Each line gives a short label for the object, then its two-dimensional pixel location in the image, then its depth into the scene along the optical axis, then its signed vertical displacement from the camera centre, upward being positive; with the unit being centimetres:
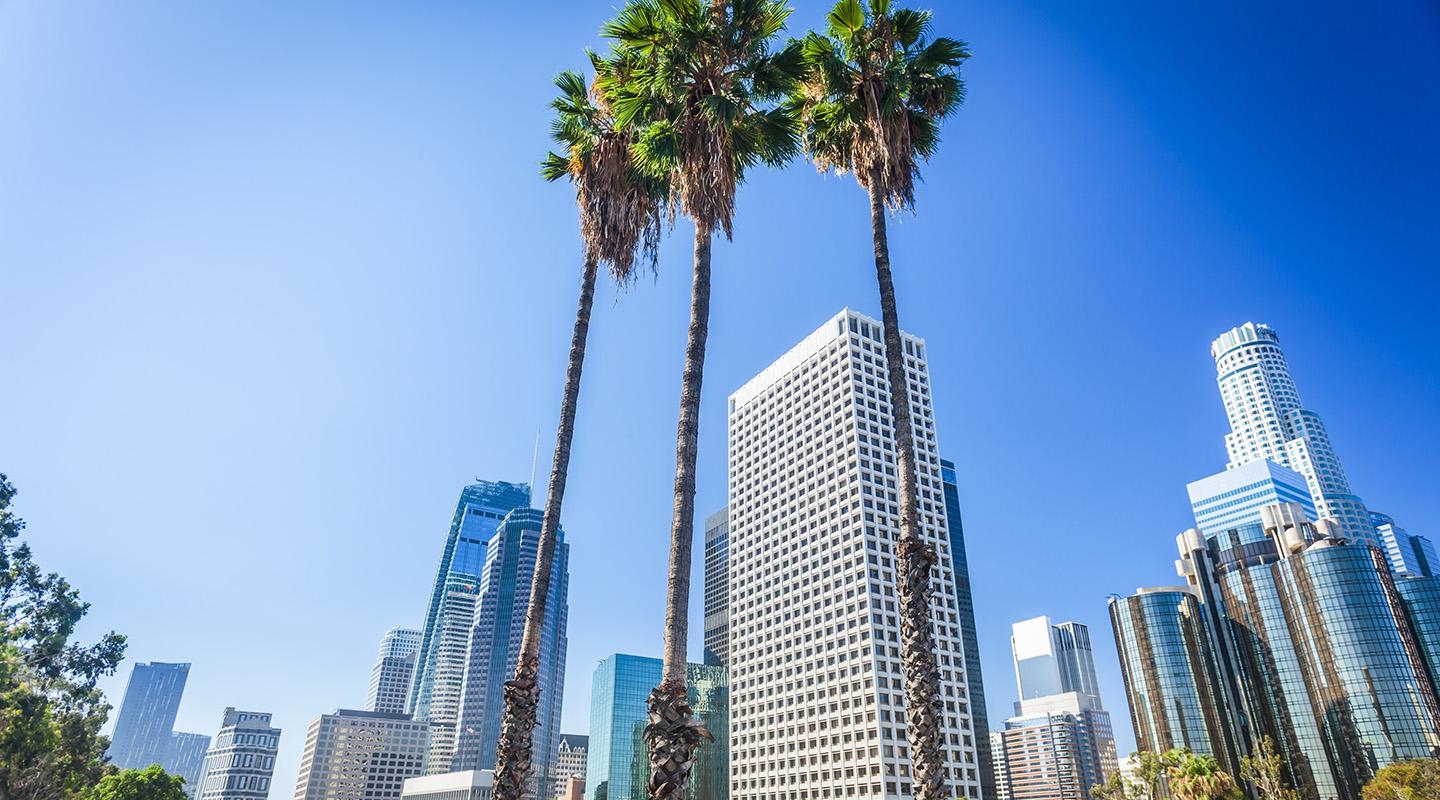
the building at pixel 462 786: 17862 -446
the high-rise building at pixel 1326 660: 10062 +1369
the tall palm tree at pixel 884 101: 2097 +1762
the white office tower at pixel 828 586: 10281 +2547
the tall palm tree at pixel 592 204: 2123 +1511
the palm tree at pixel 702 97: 1956 +1615
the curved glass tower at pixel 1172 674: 11981 +1345
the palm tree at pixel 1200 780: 6438 -127
